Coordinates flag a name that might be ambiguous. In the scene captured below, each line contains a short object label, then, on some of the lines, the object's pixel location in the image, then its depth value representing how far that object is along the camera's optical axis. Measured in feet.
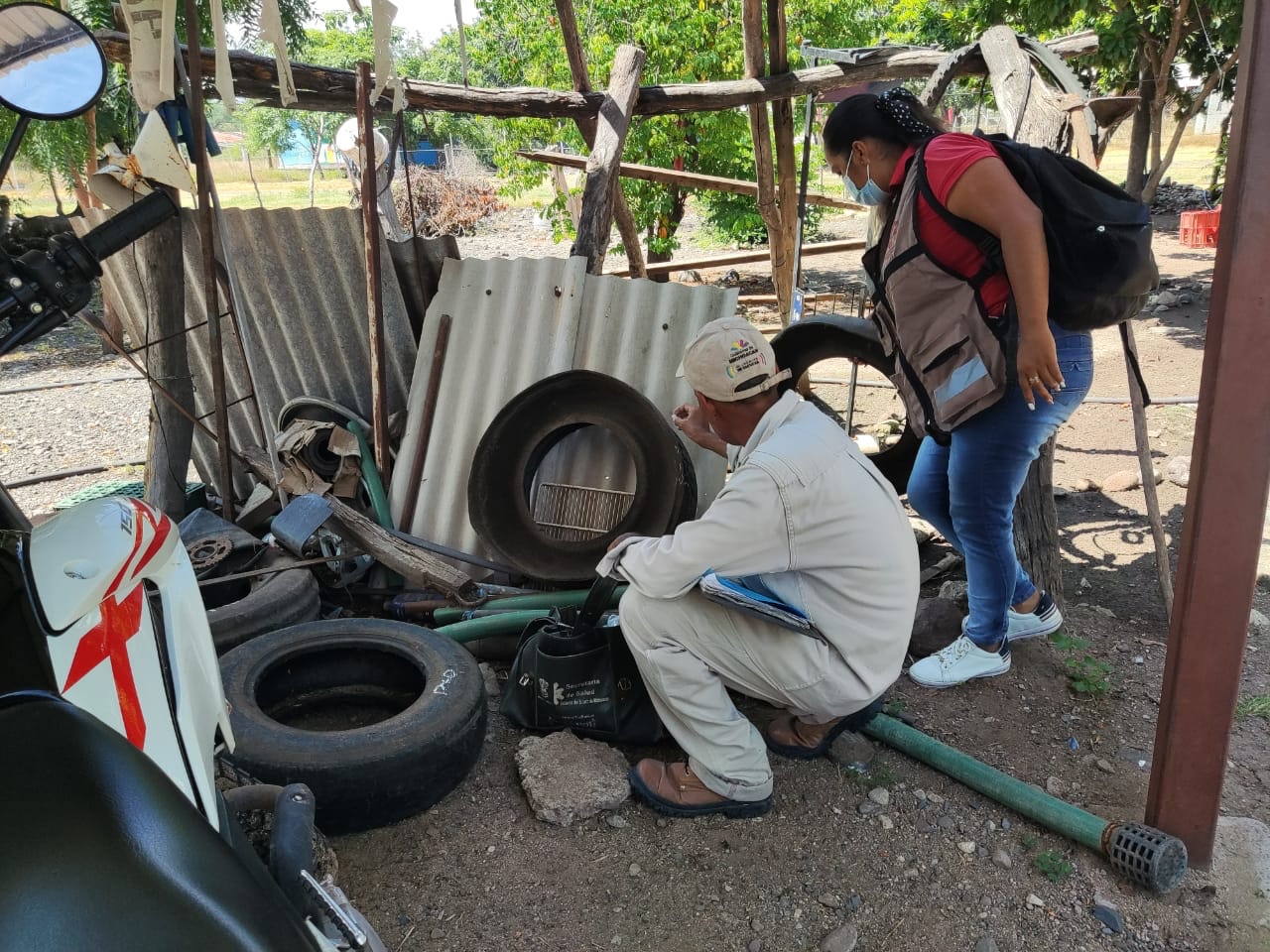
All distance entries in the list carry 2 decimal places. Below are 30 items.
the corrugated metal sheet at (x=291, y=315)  16.46
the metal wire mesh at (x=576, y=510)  14.92
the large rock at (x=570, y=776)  9.41
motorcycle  3.31
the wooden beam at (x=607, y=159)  17.31
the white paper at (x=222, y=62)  10.91
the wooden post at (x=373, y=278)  14.55
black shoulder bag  9.89
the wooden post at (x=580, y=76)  17.90
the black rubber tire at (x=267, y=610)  11.83
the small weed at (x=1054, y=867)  8.57
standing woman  8.84
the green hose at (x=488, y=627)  12.31
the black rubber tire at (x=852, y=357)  14.56
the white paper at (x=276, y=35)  11.31
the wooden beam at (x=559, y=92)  15.56
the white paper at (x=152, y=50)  11.36
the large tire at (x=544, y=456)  13.76
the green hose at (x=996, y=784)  8.79
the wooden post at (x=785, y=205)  23.26
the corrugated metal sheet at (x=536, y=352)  15.23
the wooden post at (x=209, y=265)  12.72
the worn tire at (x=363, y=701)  8.79
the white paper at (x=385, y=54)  12.12
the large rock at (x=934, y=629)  12.62
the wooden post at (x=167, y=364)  14.56
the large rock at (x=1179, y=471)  18.26
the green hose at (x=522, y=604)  13.15
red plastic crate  52.26
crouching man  8.02
